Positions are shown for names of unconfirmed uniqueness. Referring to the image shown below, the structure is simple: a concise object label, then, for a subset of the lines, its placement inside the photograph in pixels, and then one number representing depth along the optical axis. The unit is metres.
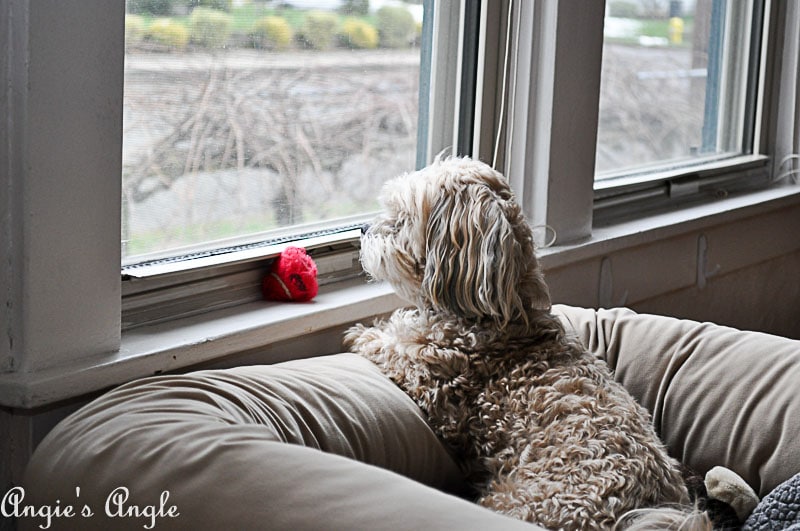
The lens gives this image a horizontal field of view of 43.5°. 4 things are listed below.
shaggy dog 1.58
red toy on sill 1.97
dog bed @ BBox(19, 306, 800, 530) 1.11
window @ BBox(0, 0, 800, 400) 1.44
